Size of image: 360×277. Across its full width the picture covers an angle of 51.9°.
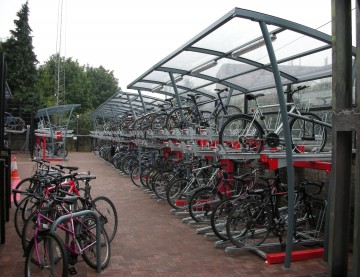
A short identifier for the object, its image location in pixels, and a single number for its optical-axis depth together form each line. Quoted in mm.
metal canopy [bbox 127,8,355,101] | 4801
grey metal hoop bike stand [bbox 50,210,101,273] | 4281
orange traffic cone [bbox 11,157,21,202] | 9789
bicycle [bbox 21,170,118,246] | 4945
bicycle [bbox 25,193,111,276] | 3680
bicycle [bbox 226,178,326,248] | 5344
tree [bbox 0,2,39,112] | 25225
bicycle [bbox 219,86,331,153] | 5797
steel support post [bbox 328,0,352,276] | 2242
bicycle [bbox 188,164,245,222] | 6738
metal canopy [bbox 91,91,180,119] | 13078
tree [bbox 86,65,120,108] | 45531
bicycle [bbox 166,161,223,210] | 7766
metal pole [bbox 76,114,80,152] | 28889
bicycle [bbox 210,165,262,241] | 5586
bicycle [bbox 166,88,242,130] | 8352
